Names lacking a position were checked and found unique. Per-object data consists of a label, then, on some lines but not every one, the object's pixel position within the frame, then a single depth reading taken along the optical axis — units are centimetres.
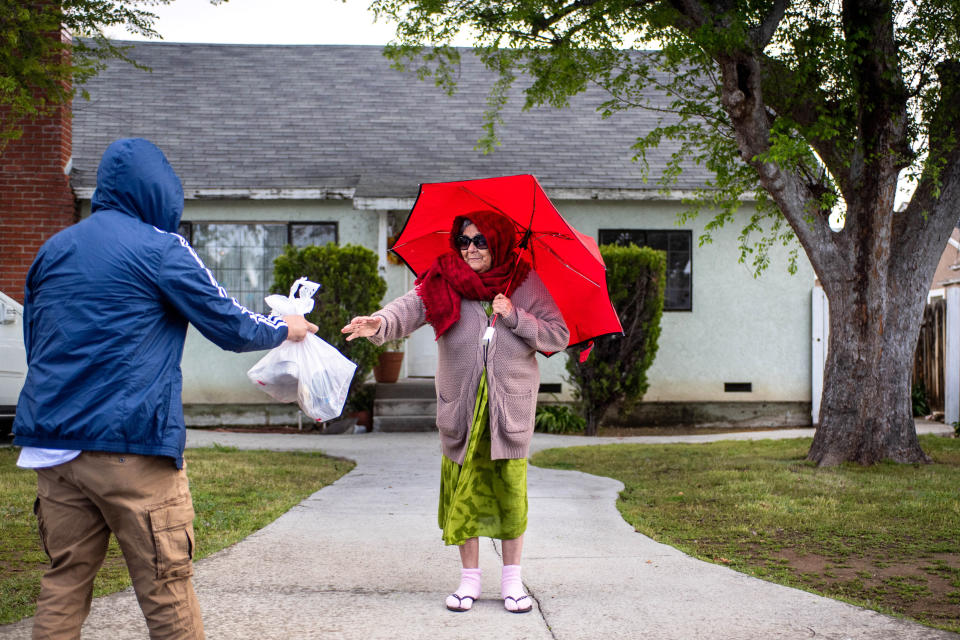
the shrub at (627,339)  1229
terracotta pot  1356
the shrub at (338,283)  1221
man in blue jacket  276
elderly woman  416
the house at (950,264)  2897
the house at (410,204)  1350
